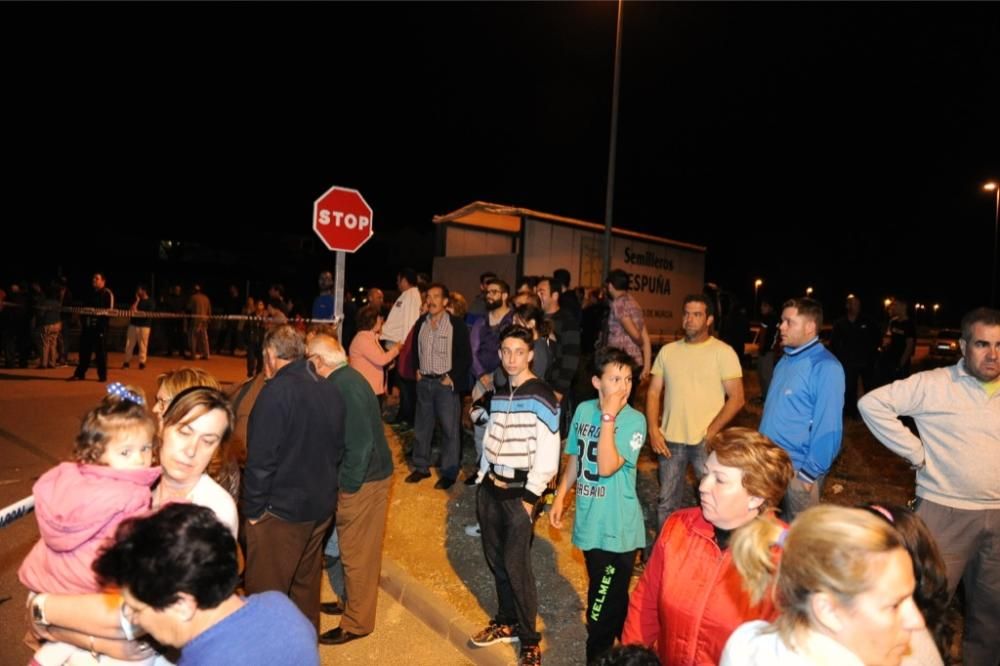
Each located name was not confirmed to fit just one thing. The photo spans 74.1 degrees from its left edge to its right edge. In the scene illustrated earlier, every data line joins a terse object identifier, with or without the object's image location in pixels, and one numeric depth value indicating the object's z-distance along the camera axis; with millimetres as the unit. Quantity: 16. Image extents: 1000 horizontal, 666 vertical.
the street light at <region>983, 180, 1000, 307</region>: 26780
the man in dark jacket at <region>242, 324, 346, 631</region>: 3406
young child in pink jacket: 2186
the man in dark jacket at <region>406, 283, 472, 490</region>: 6887
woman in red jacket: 2170
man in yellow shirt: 4863
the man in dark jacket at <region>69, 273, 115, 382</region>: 13031
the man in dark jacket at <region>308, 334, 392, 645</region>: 4078
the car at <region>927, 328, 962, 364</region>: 19014
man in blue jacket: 4000
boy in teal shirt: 3371
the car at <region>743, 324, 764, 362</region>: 21580
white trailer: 15406
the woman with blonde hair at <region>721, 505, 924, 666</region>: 1483
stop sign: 7957
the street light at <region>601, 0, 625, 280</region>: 13795
